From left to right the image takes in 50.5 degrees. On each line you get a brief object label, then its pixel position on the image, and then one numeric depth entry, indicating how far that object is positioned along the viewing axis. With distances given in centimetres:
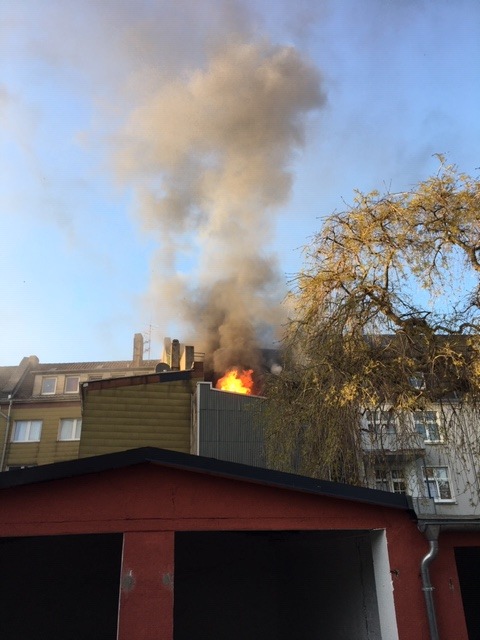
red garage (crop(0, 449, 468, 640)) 657
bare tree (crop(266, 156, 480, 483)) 1048
